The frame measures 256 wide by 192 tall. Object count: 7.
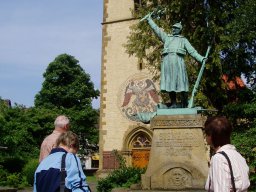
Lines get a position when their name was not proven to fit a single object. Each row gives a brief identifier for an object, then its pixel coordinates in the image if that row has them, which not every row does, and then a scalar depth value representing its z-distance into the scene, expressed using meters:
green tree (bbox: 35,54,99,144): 40.91
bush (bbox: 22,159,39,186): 24.48
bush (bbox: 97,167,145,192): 14.41
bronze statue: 10.97
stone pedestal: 10.30
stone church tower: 27.88
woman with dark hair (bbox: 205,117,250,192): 3.80
